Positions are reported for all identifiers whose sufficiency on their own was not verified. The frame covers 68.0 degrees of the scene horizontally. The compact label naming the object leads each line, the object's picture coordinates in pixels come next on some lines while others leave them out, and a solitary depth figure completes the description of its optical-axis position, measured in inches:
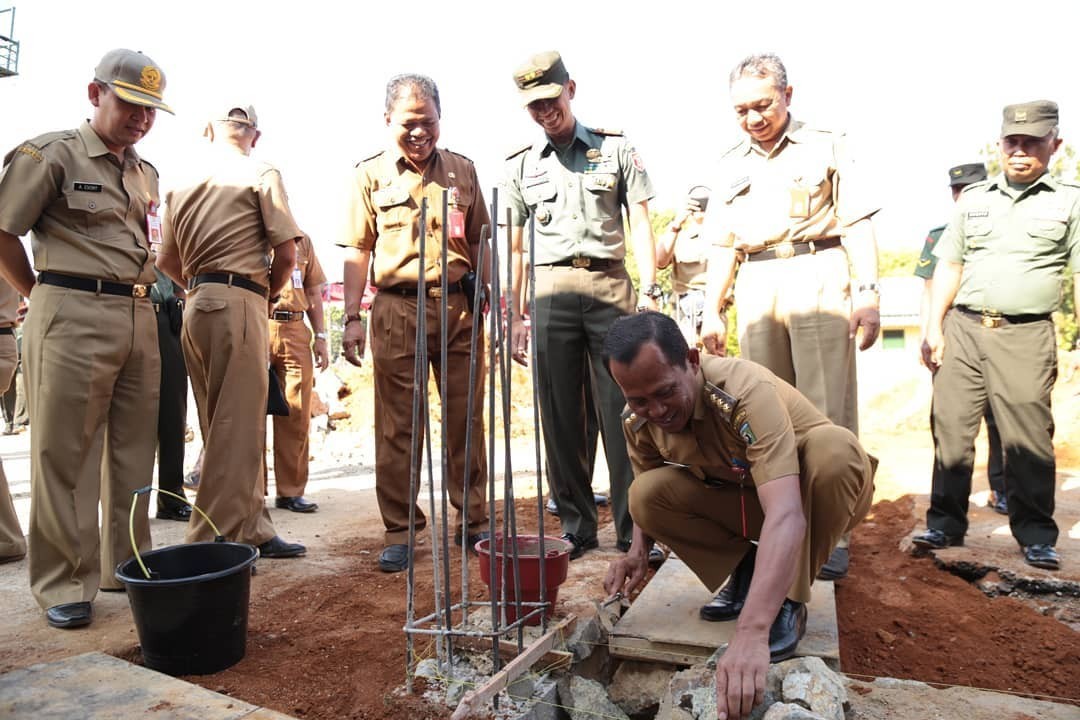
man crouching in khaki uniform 75.1
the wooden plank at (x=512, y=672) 74.7
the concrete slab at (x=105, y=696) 77.5
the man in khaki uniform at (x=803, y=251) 127.6
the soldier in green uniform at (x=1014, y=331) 140.3
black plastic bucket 90.0
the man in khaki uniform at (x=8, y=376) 149.9
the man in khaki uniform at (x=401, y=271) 138.2
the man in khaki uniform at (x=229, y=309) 130.0
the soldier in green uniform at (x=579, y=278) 139.3
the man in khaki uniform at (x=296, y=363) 196.4
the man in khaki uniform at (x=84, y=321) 112.2
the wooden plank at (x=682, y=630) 93.3
